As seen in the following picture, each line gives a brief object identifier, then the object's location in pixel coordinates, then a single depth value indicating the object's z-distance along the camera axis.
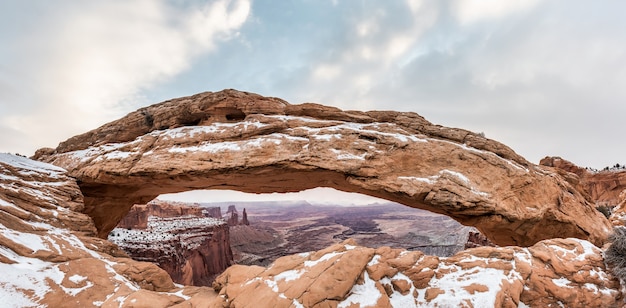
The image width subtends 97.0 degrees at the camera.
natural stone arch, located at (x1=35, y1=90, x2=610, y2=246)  11.06
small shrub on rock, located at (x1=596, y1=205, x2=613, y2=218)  24.62
